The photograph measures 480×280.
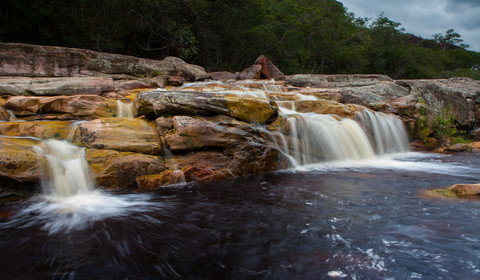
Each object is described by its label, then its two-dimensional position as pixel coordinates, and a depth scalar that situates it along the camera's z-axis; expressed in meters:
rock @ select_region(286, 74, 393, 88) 16.47
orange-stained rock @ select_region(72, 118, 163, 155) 5.17
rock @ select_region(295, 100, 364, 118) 8.88
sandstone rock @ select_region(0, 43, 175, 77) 9.07
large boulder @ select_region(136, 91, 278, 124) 6.23
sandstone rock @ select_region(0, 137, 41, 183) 3.97
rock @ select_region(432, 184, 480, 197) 4.13
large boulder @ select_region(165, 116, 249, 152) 5.50
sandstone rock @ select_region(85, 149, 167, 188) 4.60
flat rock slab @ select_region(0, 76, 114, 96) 7.88
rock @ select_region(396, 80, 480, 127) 11.32
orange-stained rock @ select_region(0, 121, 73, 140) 5.12
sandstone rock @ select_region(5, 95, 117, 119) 6.40
